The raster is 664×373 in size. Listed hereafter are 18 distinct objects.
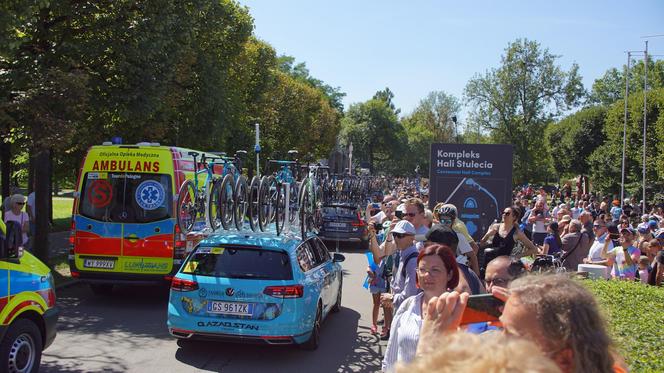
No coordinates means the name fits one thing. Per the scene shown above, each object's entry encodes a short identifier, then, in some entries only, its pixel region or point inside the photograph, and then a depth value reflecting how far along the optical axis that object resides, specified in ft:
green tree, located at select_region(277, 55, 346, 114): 253.65
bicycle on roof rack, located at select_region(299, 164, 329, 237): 32.37
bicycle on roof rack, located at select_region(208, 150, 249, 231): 29.94
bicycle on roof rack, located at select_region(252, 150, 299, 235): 31.72
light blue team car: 22.36
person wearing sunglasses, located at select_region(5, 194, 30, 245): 35.86
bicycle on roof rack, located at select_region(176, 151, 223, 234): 30.01
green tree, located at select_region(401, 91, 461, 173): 239.09
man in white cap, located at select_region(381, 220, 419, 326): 17.81
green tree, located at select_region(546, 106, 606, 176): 165.27
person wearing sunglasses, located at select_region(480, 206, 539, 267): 27.61
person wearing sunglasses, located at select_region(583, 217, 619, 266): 33.14
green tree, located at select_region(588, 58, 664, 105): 237.45
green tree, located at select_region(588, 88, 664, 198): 106.22
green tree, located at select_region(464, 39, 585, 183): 151.43
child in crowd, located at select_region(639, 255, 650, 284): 29.91
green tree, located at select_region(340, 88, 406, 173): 195.62
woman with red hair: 11.28
